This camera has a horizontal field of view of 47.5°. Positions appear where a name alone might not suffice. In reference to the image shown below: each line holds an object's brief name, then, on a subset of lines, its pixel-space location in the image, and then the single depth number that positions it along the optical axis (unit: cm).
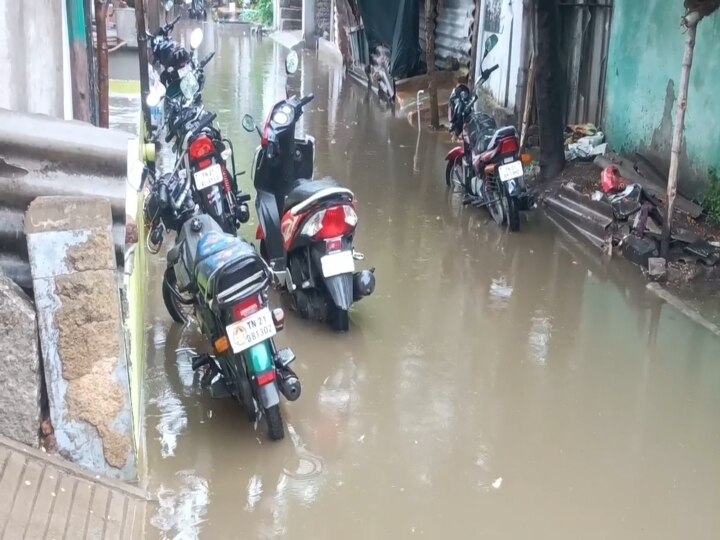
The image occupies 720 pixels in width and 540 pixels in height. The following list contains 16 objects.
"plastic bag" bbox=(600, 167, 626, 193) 752
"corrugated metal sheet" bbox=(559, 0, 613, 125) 962
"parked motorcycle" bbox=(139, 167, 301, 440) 400
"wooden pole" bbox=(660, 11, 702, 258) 622
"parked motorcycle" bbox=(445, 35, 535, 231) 774
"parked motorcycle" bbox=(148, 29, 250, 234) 636
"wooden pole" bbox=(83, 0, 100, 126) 643
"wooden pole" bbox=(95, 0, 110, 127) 604
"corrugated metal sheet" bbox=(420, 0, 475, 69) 1509
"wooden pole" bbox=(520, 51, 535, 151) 928
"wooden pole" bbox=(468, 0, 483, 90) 1327
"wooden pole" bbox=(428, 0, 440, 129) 1181
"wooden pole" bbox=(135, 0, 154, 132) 952
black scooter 528
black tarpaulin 1582
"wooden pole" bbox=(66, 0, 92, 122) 569
